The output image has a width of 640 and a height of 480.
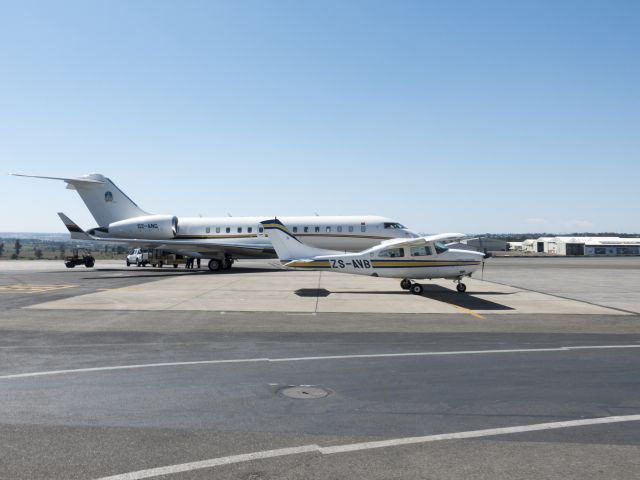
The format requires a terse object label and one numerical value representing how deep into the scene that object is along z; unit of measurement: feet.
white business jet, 124.47
